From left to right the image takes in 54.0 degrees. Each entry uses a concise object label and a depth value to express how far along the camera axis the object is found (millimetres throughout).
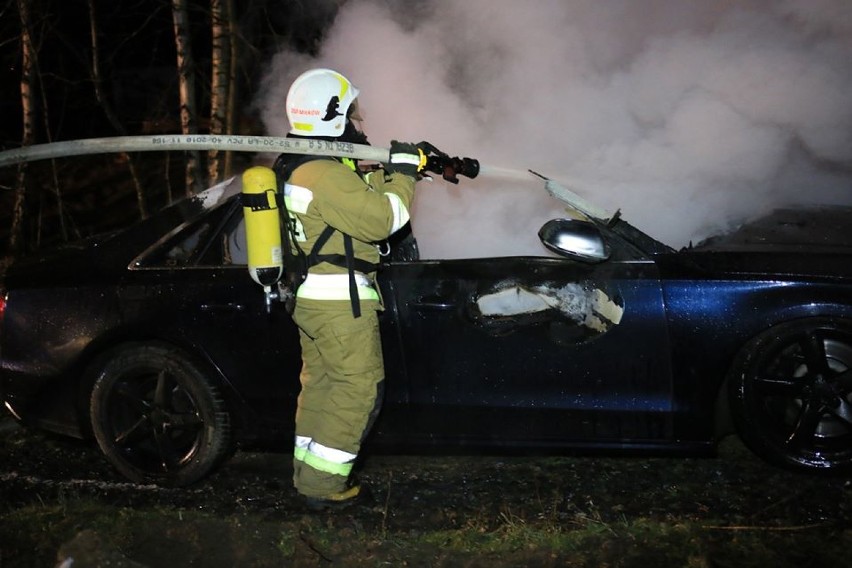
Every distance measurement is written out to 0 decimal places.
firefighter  3295
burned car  3455
